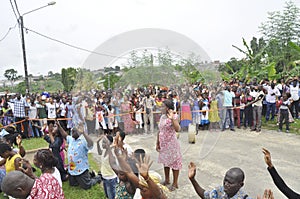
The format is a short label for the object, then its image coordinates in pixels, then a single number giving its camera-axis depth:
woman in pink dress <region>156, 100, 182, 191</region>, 3.81
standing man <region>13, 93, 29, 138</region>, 8.41
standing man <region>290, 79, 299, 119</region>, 8.94
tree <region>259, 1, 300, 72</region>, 16.45
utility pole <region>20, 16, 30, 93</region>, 11.37
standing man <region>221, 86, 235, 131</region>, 8.19
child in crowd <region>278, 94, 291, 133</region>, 7.51
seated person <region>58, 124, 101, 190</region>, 3.84
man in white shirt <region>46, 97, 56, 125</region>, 8.66
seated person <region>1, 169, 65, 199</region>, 2.12
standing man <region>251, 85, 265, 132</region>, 8.16
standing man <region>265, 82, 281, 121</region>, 8.91
